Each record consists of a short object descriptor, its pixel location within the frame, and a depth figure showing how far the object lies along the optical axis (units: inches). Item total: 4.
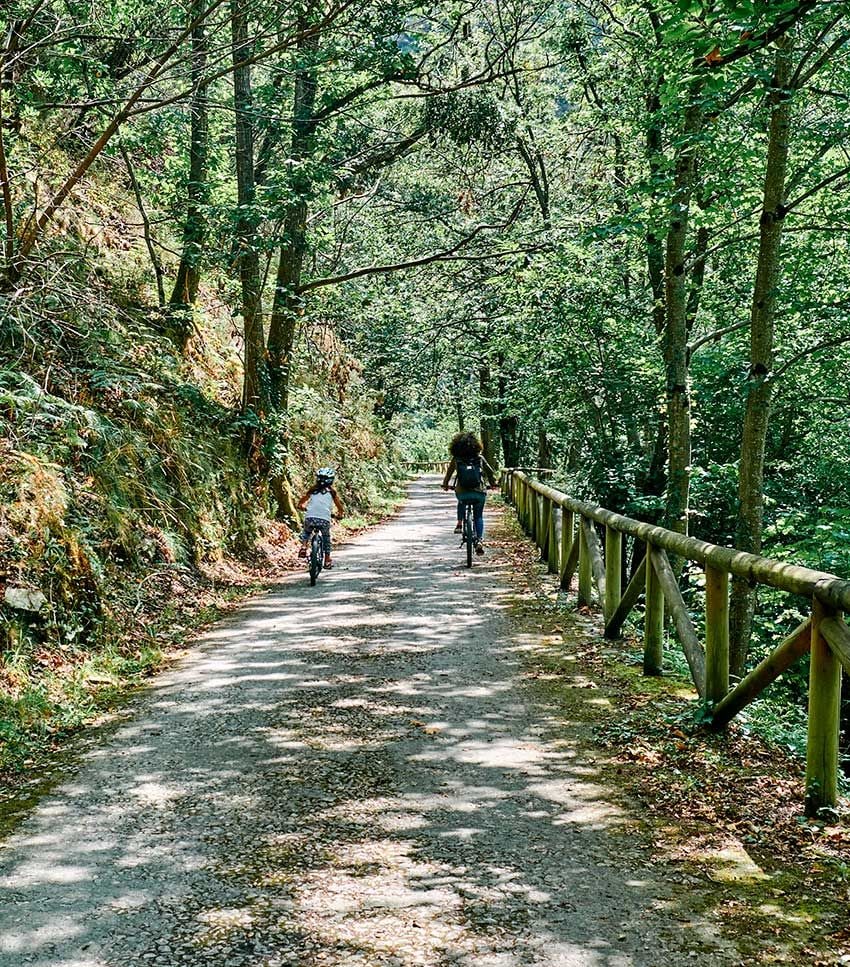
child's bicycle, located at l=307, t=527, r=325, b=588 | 511.8
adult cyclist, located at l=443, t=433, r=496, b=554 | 594.2
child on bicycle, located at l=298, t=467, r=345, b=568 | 521.3
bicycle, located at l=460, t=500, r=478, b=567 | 589.6
